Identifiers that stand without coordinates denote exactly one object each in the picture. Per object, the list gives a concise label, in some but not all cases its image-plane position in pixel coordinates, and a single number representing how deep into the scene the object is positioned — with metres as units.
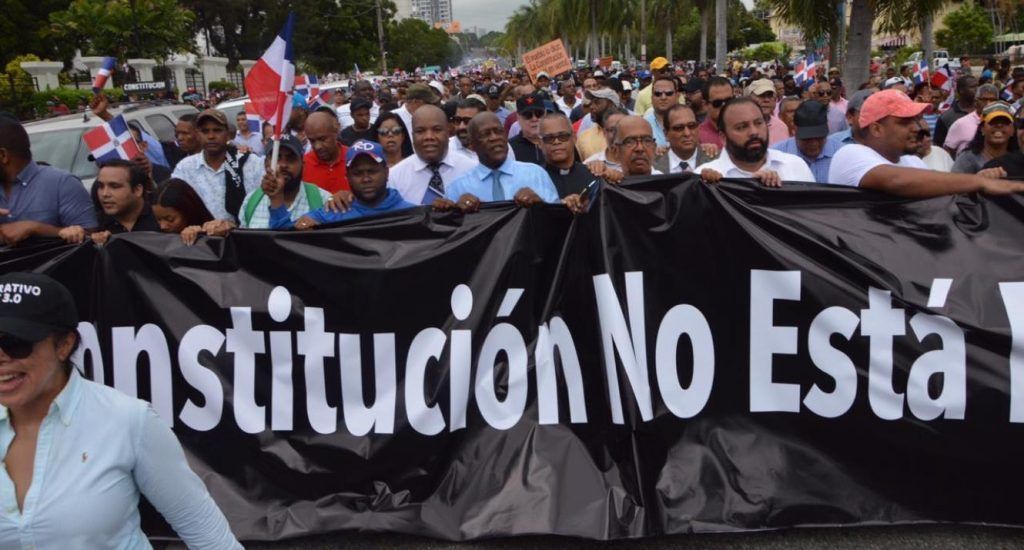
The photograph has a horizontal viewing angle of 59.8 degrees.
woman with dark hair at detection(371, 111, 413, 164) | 7.04
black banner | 3.66
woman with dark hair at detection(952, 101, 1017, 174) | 6.06
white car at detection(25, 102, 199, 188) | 9.71
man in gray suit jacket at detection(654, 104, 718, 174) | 5.70
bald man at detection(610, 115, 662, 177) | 4.83
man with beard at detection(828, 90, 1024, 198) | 3.79
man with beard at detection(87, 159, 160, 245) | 4.62
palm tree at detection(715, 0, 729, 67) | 26.45
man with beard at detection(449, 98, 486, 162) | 7.81
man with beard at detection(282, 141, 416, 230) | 4.90
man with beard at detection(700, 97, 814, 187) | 4.80
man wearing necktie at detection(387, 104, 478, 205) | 5.96
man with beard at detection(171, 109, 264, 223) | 6.16
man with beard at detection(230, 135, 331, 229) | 5.21
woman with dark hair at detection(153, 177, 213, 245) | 4.48
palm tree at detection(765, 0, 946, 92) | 14.98
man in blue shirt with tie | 5.34
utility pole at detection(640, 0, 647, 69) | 62.16
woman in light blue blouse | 2.05
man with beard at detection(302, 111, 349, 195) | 6.40
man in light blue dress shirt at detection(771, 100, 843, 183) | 5.92
